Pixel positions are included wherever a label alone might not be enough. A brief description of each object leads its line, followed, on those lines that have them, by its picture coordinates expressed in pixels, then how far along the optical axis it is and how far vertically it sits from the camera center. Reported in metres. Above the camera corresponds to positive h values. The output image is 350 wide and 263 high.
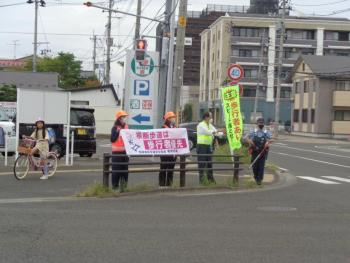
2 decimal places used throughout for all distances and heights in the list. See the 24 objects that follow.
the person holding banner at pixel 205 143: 14.59 -0.80
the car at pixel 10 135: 20.67 -1.06
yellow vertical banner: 18.44 -0.06
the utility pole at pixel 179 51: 20.14 +2.07
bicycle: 15.12 -1.46
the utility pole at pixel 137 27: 34.34 +4.92
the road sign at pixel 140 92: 20.33 +0.61
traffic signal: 20.33 +2.09
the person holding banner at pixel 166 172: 13.90 -1.49
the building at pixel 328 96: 64.12 +2.14
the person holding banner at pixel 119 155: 13.08 -1.04
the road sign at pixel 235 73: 18.84 +1.30
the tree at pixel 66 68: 82.88 +5.73
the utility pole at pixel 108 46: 56.66 +6.12
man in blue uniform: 15.42 -0.91
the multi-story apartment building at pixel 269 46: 92.19 +10.94
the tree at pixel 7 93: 48.38 +1.00
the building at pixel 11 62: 135.82 +10.42
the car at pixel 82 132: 21.19 -0.92
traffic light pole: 20.91 +1.65
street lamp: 56.88 +8.67
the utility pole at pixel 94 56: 87.61 +7.94
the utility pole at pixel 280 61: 53.69 +4.89
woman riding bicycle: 15.26 -0.95
